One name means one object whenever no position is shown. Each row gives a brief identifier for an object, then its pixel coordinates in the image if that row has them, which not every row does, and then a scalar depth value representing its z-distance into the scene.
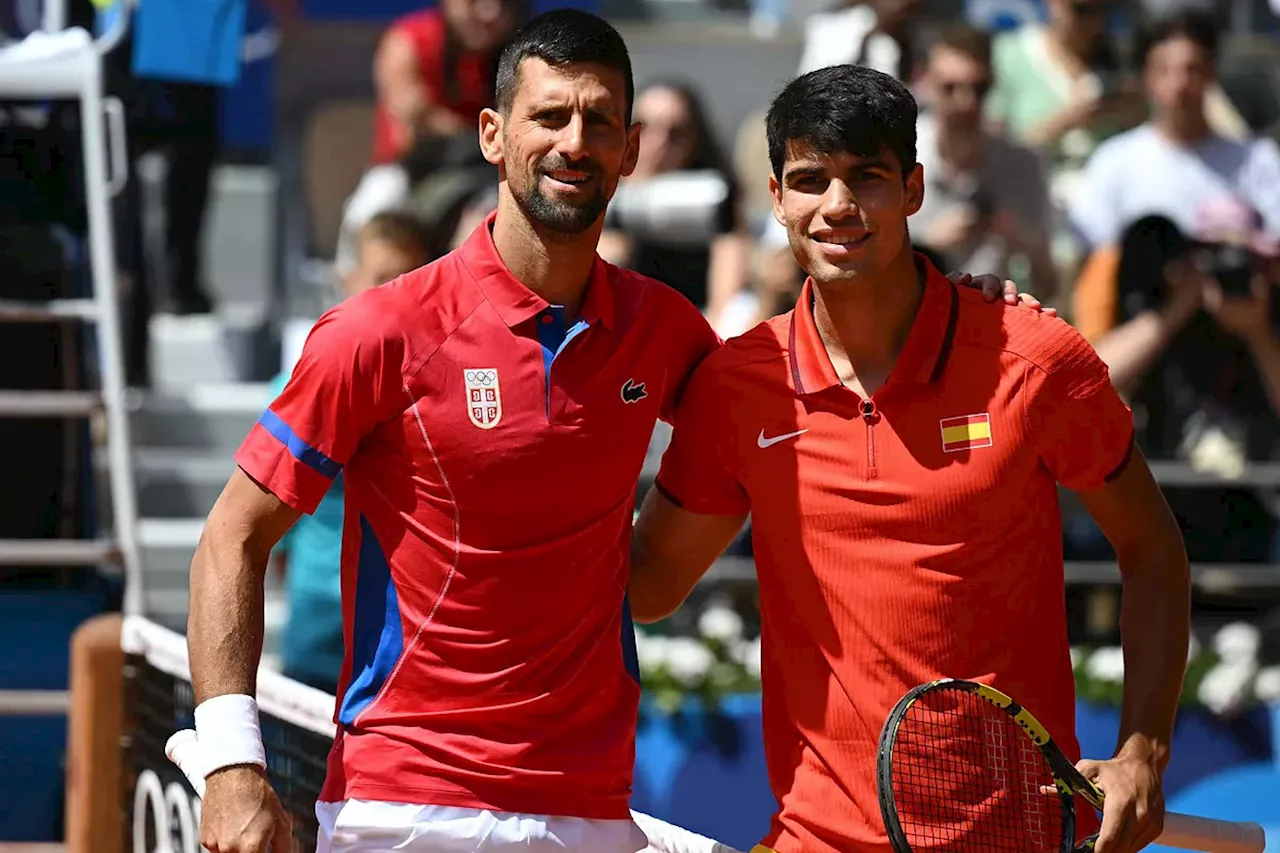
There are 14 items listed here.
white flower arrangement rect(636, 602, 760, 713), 13.03
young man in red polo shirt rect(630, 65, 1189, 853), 6.28
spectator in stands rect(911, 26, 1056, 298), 14.45
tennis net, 7.92
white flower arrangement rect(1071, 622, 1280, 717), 13.25
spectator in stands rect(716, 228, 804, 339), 13.44
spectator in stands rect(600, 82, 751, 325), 14.49
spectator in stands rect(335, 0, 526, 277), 15.37
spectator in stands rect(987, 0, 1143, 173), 16.81
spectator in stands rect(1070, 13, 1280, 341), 15.26
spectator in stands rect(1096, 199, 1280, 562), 13.76
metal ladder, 12.72
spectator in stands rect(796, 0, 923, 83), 15.56
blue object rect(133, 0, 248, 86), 14.84
